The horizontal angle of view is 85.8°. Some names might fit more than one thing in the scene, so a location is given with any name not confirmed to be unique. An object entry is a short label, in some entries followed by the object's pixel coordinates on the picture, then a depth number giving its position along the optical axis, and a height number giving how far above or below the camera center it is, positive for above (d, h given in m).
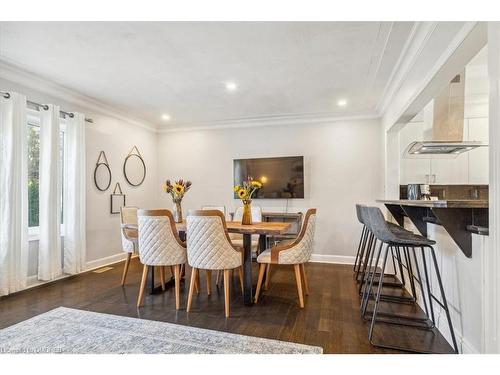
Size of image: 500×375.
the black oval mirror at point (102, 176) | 4.13 +0.19
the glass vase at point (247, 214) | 3.06 -0.30
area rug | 1.90 -1.14
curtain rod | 2.89 +1.02
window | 3.38 +0.21
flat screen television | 4.71 +0.24
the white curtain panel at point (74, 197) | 3.64 -0.12
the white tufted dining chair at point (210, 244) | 2.42 -0.52
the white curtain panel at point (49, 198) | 3.30 -0.11
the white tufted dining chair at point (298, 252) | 2.65 -0.64
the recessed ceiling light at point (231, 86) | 3.40 +1.33
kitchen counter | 1.51 -0.19
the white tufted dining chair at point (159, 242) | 2.62 -0.53
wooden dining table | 2.61 -0.45
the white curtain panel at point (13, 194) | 2.88 -0.06
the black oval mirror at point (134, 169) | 4.74 +0.35
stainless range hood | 2.89 +0.74
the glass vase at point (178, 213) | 3.27 -0.31
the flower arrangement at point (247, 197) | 2.96 -0.10
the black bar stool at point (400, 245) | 1.92 -0.42
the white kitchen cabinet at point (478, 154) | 3.72 +0.45
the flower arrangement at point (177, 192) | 3.18 -0.05
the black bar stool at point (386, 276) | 2.68 -1.15
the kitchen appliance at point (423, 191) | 3.04 -0.04
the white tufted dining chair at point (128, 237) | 3.25 -0.60
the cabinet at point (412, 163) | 3.99 +0.37
